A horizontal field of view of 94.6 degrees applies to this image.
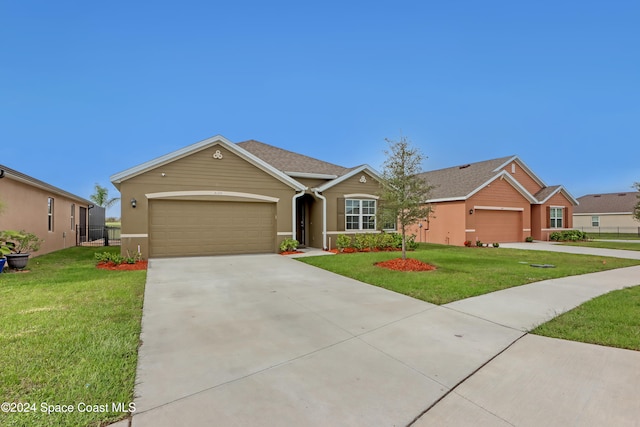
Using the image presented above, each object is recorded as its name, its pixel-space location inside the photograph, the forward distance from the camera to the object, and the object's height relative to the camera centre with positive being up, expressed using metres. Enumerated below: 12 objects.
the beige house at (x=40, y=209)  10.44 +0.33
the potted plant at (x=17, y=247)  8.77 -0.98
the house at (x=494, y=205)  18.14 +0.67
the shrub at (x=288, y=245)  12.94 -1.27
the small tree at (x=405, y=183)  9.70 +1.09
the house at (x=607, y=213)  34.03 +0.24
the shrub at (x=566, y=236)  20.89 -1.47
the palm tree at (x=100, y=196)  34.94 +2.51
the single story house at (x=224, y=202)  11.04 +0.60
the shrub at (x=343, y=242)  14.04 -1.25
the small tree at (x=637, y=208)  17.62 +0.43
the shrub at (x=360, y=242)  14.22 -1.27
